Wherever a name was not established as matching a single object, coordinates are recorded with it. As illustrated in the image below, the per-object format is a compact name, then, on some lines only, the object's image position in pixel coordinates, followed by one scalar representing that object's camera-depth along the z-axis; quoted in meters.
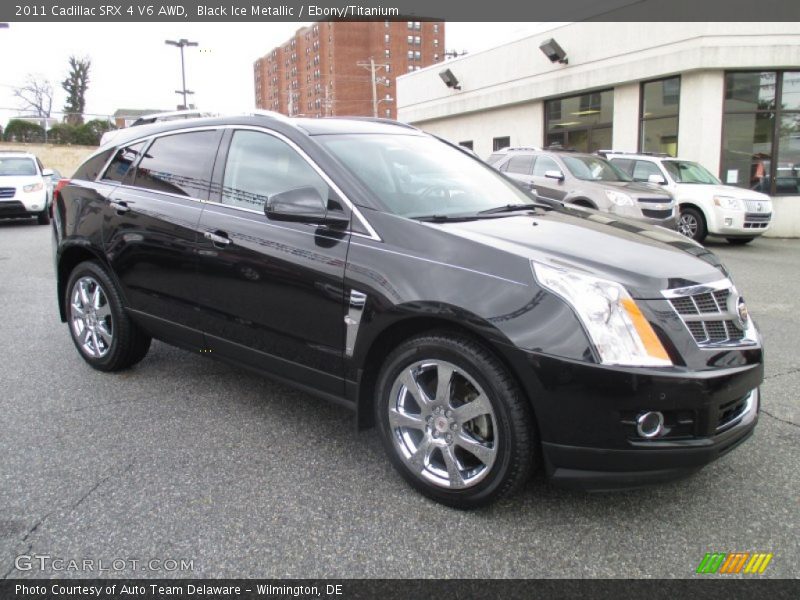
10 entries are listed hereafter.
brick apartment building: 102.19
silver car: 11.11
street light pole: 39.66
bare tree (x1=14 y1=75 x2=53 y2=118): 64.94
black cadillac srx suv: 2.50
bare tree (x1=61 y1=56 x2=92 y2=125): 78.31
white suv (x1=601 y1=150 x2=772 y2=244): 12.42
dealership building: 15.06
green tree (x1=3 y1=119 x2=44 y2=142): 42.91
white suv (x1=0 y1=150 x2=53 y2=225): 15.96
